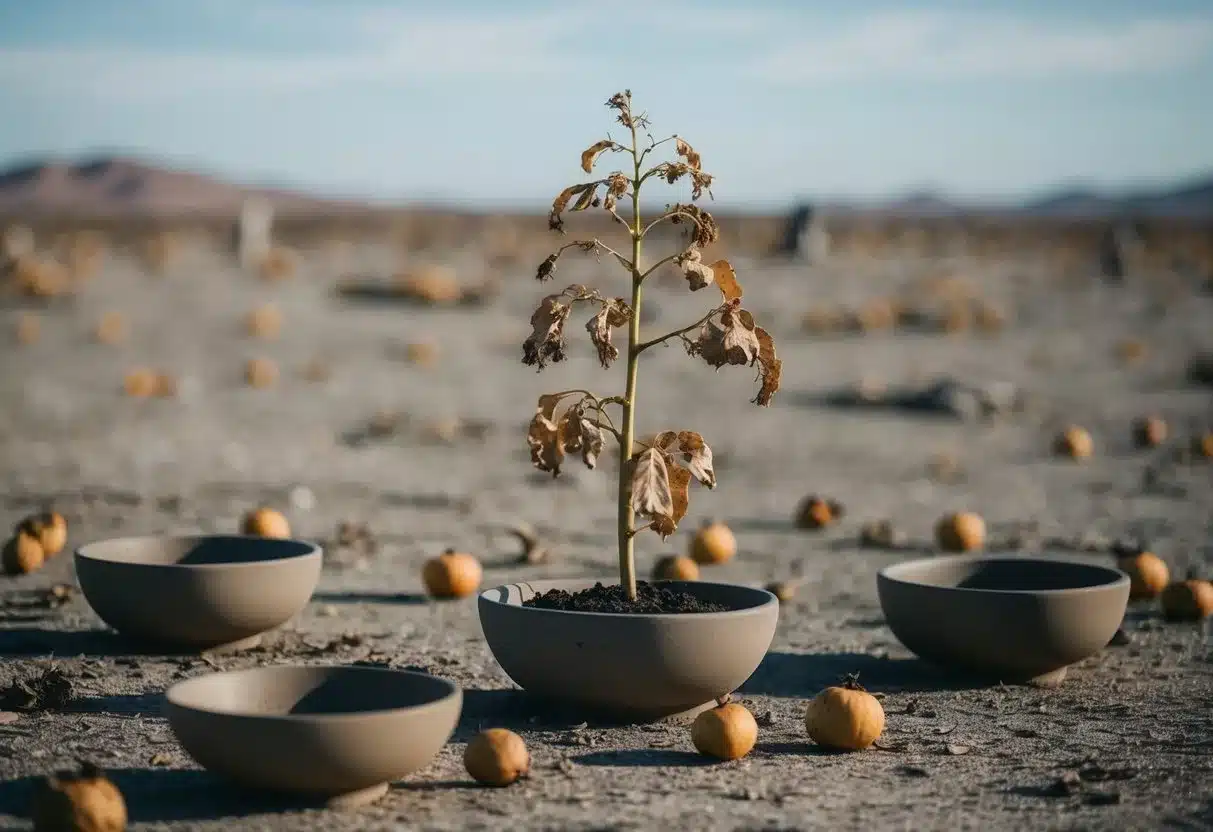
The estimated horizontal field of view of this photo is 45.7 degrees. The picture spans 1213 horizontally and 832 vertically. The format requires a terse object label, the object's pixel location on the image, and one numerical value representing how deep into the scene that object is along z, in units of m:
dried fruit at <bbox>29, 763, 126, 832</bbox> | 4.46
